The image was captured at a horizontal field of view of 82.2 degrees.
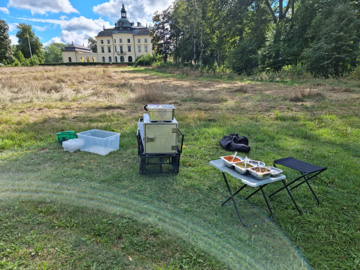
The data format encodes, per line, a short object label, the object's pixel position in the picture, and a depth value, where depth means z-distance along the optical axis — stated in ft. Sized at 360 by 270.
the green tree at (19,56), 156.04
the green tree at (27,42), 172.65
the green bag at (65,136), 14.75
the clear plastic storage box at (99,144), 13.52
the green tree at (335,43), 46.42
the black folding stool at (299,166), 7.92
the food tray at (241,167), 7.39
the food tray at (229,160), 8.00
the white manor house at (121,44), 215.31
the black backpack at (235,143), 14.11
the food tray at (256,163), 7.87
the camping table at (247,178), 6.96
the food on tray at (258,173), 7.08
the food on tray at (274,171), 7.38
